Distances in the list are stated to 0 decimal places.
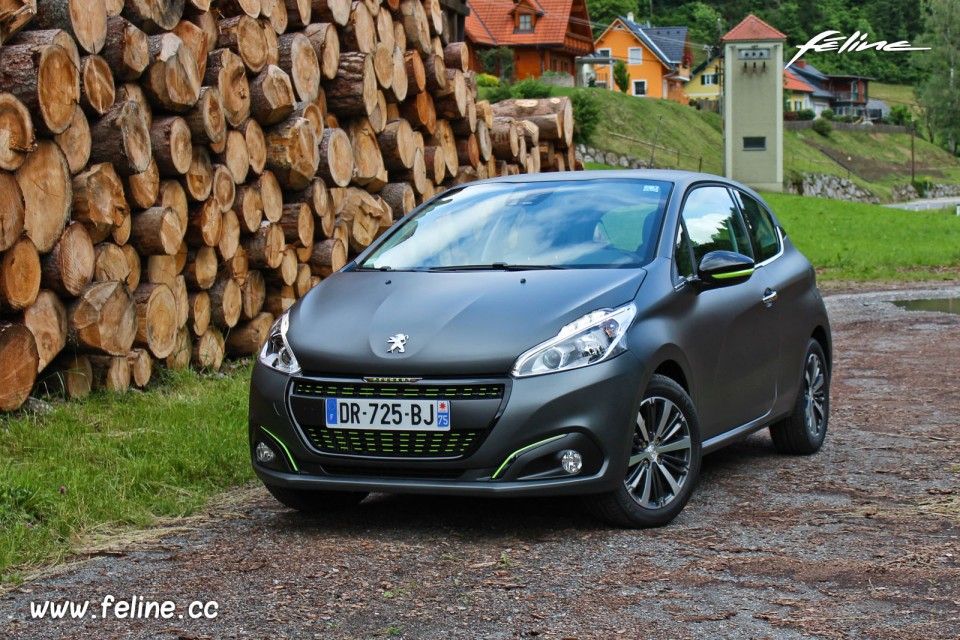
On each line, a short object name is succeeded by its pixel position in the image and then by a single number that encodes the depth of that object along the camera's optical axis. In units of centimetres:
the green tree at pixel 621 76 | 8862
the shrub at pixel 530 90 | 5014
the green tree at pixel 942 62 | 9288
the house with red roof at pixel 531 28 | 7781
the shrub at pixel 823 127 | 9238
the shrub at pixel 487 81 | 5558
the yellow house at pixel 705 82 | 11719
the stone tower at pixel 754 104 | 6297
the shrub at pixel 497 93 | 4990
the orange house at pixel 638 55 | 10306
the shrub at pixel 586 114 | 4469
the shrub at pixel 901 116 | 10919
